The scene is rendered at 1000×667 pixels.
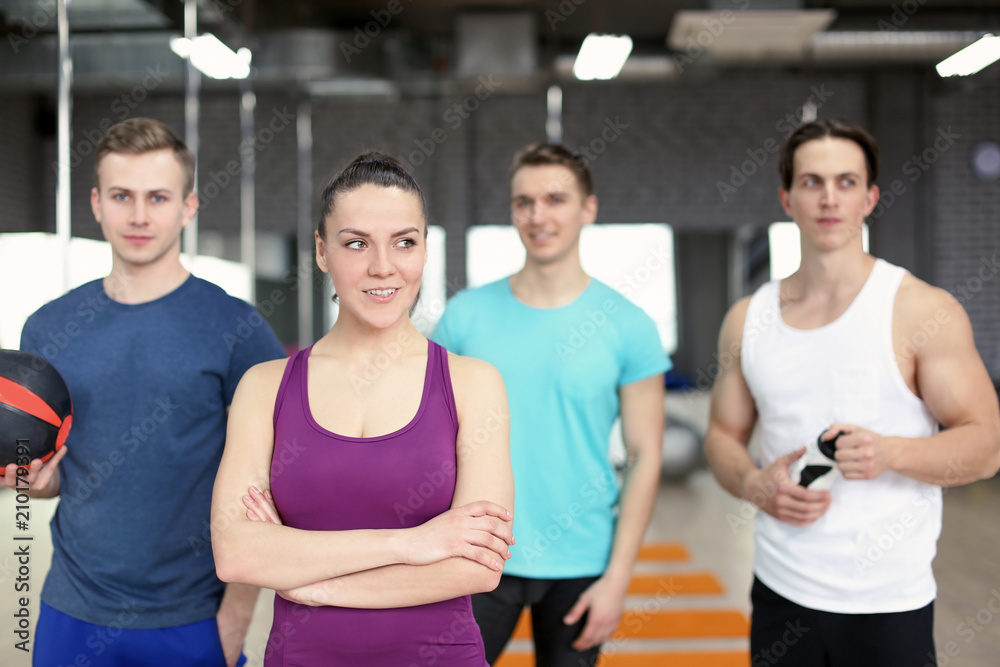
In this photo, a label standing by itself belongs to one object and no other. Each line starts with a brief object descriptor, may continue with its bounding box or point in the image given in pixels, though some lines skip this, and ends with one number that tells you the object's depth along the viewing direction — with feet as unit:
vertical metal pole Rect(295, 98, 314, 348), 28.02
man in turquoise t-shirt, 6.36
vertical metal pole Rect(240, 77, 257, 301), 20.35
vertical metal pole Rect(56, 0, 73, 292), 10.11
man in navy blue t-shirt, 5.48
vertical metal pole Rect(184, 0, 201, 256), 14.78
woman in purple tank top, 4.09
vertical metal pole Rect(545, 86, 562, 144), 29.76
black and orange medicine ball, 4.88
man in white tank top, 5.51
